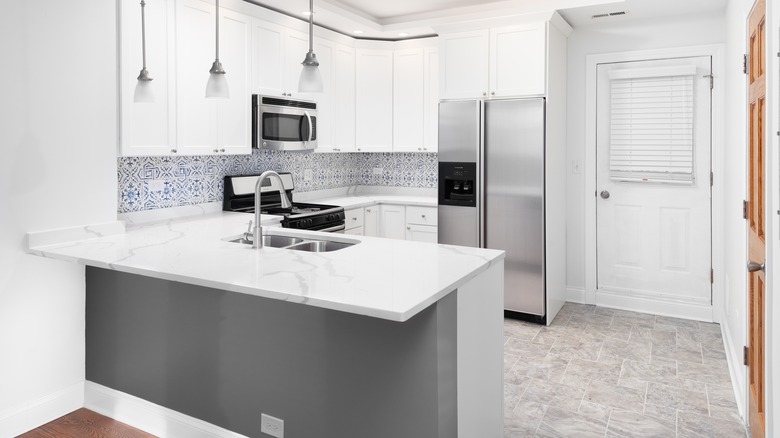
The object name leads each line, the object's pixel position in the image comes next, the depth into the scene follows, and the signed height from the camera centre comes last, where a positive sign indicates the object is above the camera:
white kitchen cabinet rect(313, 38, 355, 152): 4.84 +0.96
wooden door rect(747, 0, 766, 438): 2.23 -0.02
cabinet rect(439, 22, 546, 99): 4.32 +1.16
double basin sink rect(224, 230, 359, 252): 2.95 -0.19
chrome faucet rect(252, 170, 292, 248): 2.61 -0.09
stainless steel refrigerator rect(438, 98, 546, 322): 4.32 +0.18
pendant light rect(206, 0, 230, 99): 2.92 +0.65
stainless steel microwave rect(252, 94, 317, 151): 4.09 +0.64
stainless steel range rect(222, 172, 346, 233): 4.14 -0.01
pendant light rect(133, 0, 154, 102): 3.03 +0.65
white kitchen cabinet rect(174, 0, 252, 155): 3.52 +0.82
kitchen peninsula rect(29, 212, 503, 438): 1.99 -0.53
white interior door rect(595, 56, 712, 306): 4.49 +0.21
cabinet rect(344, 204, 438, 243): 4.95 -0.14
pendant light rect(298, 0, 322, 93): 2.71 +0.64
